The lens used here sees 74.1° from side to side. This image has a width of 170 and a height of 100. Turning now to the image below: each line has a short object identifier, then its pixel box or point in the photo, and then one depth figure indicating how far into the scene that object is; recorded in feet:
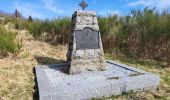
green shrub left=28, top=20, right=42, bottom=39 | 15.97
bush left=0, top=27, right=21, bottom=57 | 10.16
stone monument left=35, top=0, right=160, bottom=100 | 6.47
